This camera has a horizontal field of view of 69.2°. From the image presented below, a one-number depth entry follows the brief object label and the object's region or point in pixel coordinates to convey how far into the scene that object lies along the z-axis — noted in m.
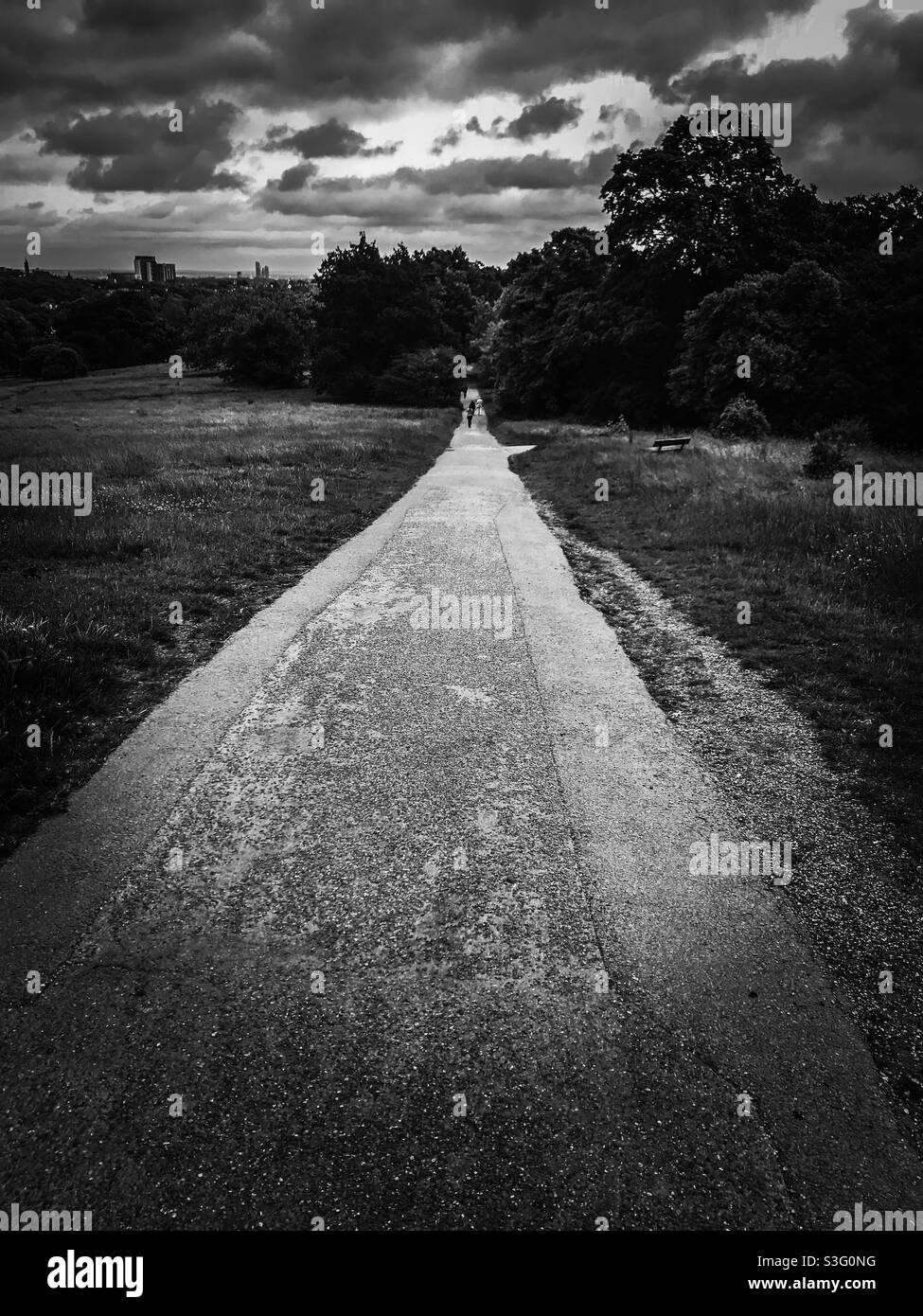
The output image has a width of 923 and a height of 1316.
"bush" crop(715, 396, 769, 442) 31.67
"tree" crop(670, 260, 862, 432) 34.50
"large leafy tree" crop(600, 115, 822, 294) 42.38
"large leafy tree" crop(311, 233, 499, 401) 64.12
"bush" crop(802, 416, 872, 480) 20.03
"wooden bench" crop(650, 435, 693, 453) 25.55
